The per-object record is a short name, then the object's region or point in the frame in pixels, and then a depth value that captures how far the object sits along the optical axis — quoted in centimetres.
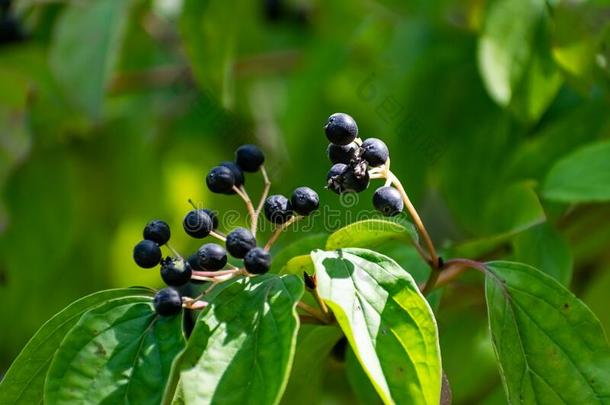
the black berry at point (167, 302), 74
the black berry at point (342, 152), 75
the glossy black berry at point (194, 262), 75
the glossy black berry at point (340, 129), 74
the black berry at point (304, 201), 75
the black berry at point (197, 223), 75
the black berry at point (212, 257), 74
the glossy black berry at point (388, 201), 75
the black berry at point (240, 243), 74
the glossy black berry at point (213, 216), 75
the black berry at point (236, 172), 77
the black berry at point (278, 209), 75
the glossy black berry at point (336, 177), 74
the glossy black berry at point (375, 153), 74
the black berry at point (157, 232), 75
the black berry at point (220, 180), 76
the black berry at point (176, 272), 74
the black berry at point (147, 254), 75
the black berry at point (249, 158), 78
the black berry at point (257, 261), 74
